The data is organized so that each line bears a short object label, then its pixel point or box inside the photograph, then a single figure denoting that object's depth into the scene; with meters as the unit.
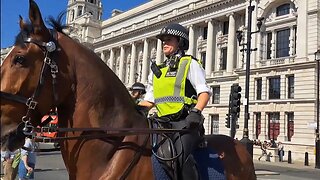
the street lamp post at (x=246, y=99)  14.57
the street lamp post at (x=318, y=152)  21.38
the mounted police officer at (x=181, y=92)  2.53
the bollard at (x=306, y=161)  23.37
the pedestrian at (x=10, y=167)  8.33
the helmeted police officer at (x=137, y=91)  5.48
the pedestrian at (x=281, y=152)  26.21
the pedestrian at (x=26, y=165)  7.66
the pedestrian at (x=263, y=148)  25.35
